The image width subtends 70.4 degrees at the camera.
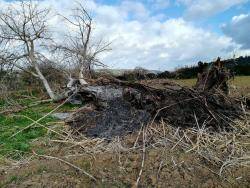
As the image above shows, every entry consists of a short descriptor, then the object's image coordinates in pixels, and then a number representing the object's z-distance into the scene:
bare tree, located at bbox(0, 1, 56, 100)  6.17
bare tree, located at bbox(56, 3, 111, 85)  6.21
